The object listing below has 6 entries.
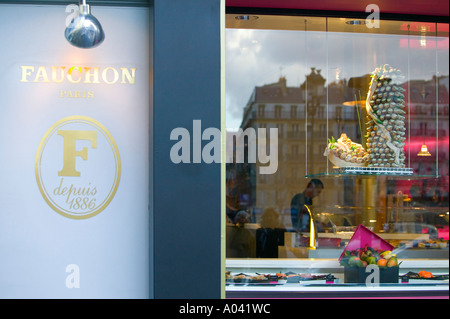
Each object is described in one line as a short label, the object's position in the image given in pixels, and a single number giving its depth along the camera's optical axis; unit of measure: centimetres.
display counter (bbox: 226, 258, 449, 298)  407
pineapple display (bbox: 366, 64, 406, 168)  443
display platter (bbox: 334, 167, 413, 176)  434
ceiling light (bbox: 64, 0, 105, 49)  306
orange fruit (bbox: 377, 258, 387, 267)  429
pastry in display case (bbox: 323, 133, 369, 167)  451
